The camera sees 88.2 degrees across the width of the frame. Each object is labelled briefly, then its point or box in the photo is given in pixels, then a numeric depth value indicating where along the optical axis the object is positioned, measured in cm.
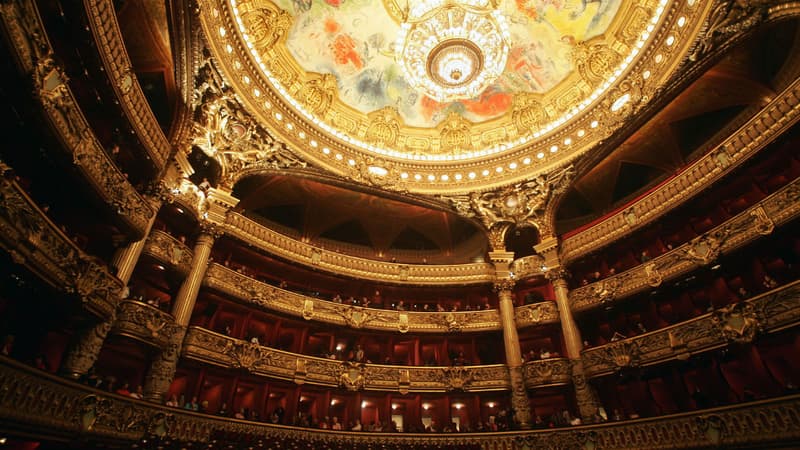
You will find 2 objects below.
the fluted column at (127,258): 1076
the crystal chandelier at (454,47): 1463
